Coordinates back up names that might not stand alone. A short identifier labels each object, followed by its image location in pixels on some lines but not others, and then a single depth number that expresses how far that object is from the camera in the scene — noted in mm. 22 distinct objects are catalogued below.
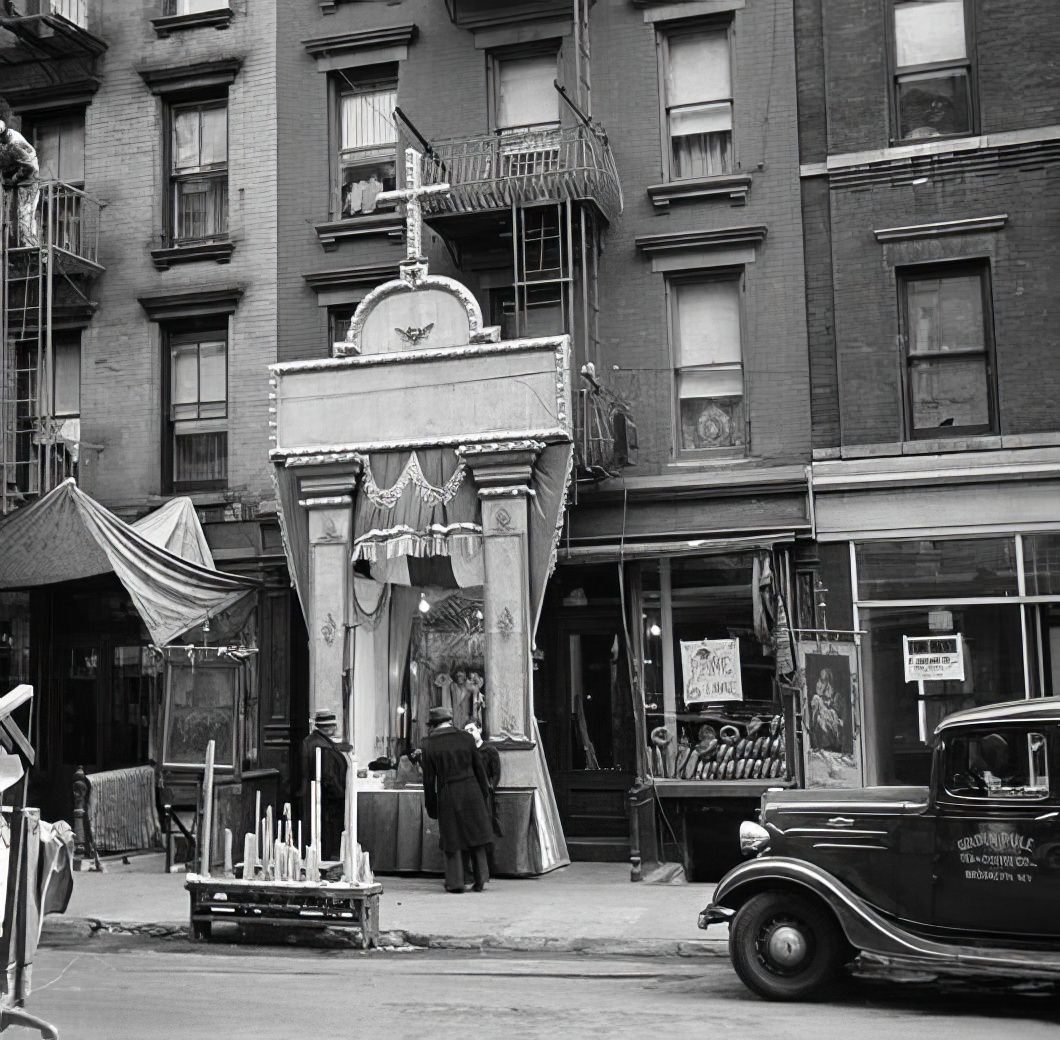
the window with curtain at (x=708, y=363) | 17297
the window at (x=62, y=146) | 20266
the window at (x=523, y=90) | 18281
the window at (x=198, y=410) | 19344
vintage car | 8609
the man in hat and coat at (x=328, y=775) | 14125
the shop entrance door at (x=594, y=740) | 17156
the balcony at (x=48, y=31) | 19156
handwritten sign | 16672
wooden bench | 11570
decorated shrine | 15602
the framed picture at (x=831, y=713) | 15281
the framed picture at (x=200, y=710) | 16891
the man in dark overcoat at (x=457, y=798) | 14141
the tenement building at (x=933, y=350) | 15977
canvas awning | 16516
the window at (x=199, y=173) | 19656
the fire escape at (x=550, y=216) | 16516
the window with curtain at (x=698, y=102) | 17625
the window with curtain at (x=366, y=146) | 18969
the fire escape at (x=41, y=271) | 18891
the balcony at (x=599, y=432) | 15977
